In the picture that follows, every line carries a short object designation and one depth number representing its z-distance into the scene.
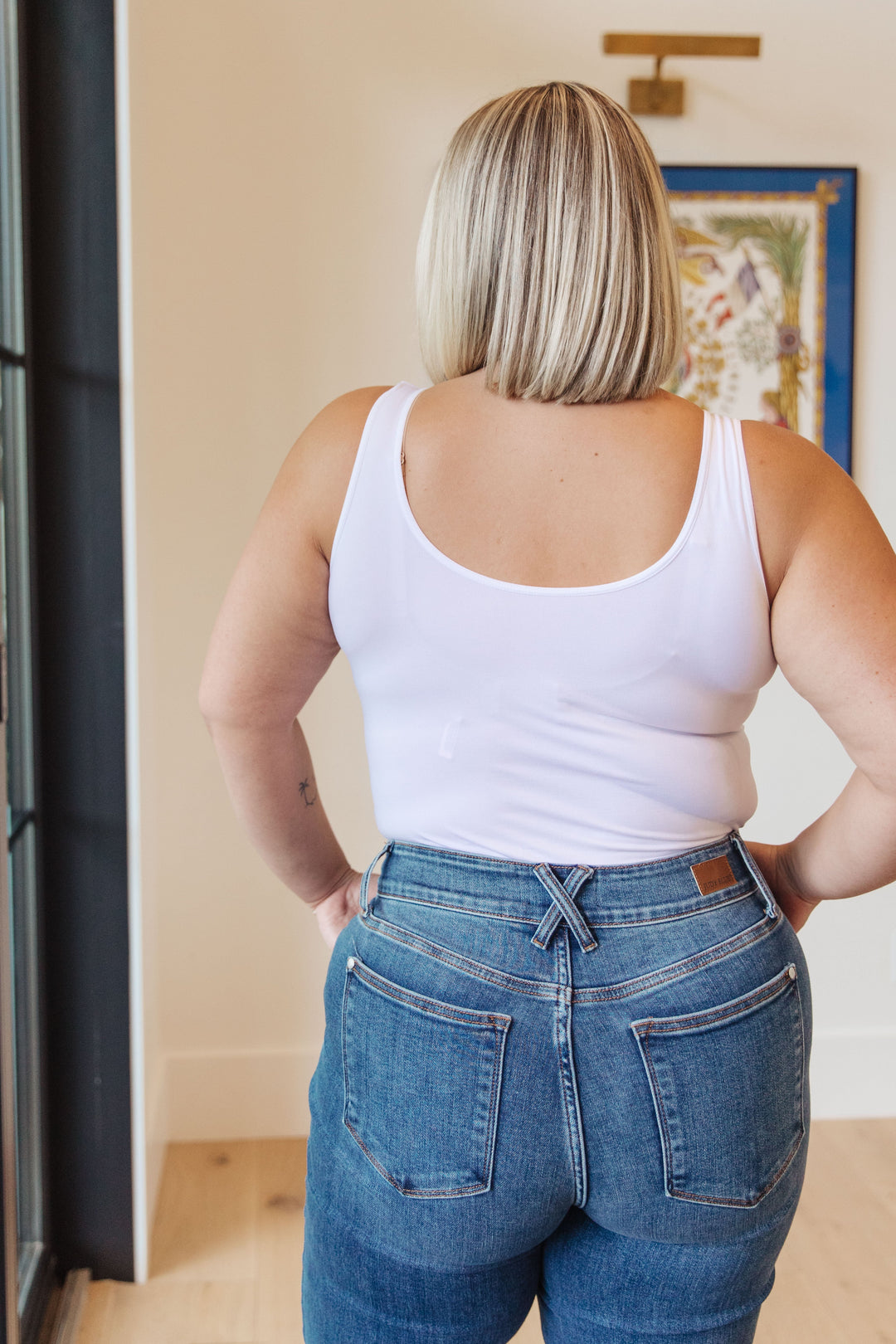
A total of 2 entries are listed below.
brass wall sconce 2.13
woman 0.76
